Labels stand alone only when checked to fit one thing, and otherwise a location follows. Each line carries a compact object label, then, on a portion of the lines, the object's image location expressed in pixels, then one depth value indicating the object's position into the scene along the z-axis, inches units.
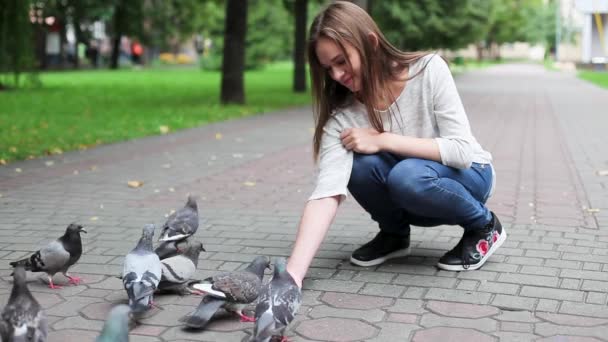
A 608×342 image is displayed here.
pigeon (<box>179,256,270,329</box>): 145.6
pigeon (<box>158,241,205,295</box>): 164.2
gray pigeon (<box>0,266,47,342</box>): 126.1
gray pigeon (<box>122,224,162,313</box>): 146.9
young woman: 169.3
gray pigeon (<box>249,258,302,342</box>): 130.7
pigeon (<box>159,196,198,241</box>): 178.2
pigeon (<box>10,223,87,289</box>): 173.3
